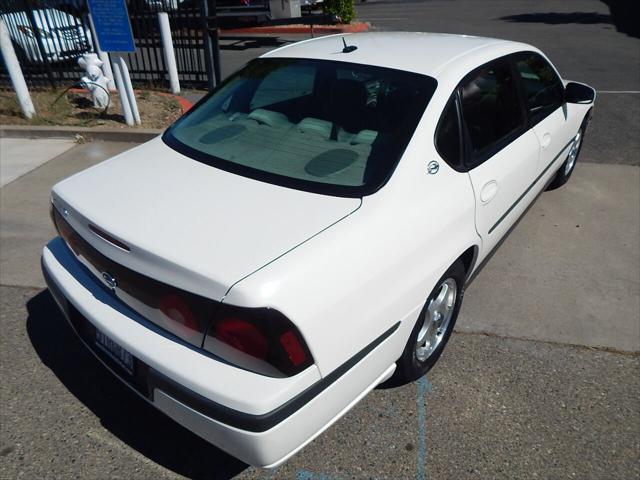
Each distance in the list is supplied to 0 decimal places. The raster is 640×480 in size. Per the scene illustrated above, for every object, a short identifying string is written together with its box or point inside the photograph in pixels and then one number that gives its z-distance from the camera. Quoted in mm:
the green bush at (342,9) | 14922
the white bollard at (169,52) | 7477
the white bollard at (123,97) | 6105
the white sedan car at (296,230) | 1700
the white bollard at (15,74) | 6332
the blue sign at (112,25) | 5664
